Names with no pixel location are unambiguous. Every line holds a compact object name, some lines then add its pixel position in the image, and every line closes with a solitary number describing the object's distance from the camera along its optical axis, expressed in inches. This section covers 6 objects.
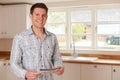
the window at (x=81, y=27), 174.2
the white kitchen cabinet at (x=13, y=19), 176.7
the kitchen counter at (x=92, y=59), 144.7
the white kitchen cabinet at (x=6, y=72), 166.6
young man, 65.1
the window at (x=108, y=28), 166.4
